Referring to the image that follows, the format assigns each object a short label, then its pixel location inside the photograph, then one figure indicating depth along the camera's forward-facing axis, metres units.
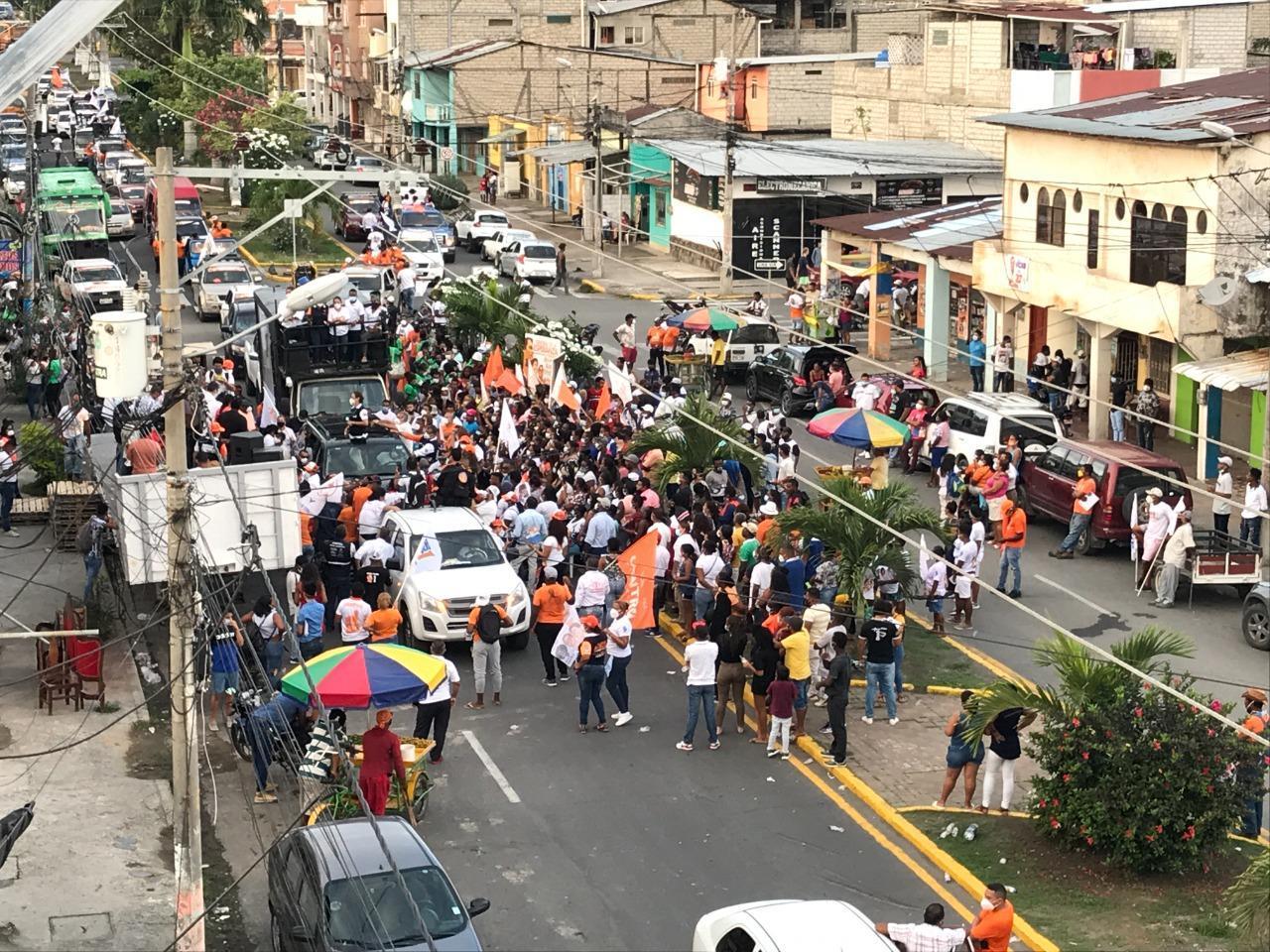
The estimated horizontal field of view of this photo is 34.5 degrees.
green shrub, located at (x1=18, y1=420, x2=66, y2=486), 32.69
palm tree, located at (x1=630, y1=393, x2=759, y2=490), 28.97
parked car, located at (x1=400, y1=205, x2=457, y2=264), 63.94
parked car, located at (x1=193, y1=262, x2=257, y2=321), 52.62
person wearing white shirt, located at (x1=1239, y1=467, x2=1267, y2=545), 27.79
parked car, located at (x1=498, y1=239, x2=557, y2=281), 59.25
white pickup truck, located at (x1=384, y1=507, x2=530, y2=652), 24.78
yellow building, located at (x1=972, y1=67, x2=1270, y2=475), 33.78
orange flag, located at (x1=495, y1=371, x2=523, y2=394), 35.94
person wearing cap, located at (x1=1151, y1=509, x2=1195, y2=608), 26.44
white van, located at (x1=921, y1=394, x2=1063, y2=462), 32.75
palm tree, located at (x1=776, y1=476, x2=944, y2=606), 23.61
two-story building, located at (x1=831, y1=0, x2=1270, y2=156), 50.19
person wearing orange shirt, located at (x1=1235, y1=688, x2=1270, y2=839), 17.87
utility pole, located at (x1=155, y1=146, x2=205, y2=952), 17.31
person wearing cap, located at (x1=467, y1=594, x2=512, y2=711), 22.83
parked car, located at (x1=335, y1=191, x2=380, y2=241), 69.00
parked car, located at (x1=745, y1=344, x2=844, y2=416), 39.75
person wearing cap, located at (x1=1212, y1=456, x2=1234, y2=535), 28.98
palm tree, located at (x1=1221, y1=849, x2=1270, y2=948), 14.92
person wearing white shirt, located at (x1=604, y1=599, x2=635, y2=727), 22.12
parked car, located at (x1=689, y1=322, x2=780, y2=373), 42.97
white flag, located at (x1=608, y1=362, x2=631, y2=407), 32.31
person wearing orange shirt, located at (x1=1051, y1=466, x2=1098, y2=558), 29.03
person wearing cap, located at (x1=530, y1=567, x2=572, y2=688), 23.36
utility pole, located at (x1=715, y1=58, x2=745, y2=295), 55.50
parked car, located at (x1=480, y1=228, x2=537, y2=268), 62.38
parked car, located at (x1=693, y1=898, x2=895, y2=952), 14.41
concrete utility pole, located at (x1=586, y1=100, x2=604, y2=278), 61.00
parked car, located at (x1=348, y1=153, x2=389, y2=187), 81.62
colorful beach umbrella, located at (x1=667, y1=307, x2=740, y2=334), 40.75
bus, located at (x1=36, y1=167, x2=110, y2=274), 55.69
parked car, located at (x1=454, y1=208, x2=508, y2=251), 66.19
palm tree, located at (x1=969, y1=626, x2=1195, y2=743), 18.22
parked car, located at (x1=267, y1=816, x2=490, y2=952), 15.41
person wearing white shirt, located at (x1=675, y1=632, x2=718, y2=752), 21.33
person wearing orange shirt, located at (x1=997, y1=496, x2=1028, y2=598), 26.95
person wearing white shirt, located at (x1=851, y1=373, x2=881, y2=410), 36.59
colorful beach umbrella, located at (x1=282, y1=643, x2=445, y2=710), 19.12
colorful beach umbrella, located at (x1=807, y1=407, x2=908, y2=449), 29.77
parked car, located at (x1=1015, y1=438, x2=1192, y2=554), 28.88
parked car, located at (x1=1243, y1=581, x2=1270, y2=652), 24.97
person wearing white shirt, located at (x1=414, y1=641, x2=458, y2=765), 20.86
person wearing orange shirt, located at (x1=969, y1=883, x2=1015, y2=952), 15.29
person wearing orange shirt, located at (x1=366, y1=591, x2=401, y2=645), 22.58
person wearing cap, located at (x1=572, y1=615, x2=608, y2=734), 21.92
